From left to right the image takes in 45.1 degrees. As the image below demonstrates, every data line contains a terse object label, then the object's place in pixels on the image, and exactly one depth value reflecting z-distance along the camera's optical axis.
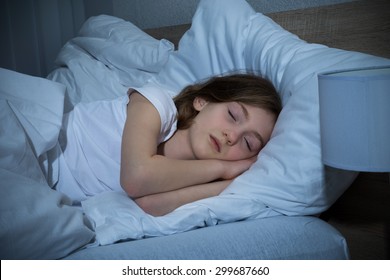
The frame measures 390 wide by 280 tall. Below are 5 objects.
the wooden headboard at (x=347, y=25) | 1.31
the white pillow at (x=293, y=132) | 1.13
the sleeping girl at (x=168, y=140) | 1.25
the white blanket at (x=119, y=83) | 1.07
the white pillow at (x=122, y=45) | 1.91
